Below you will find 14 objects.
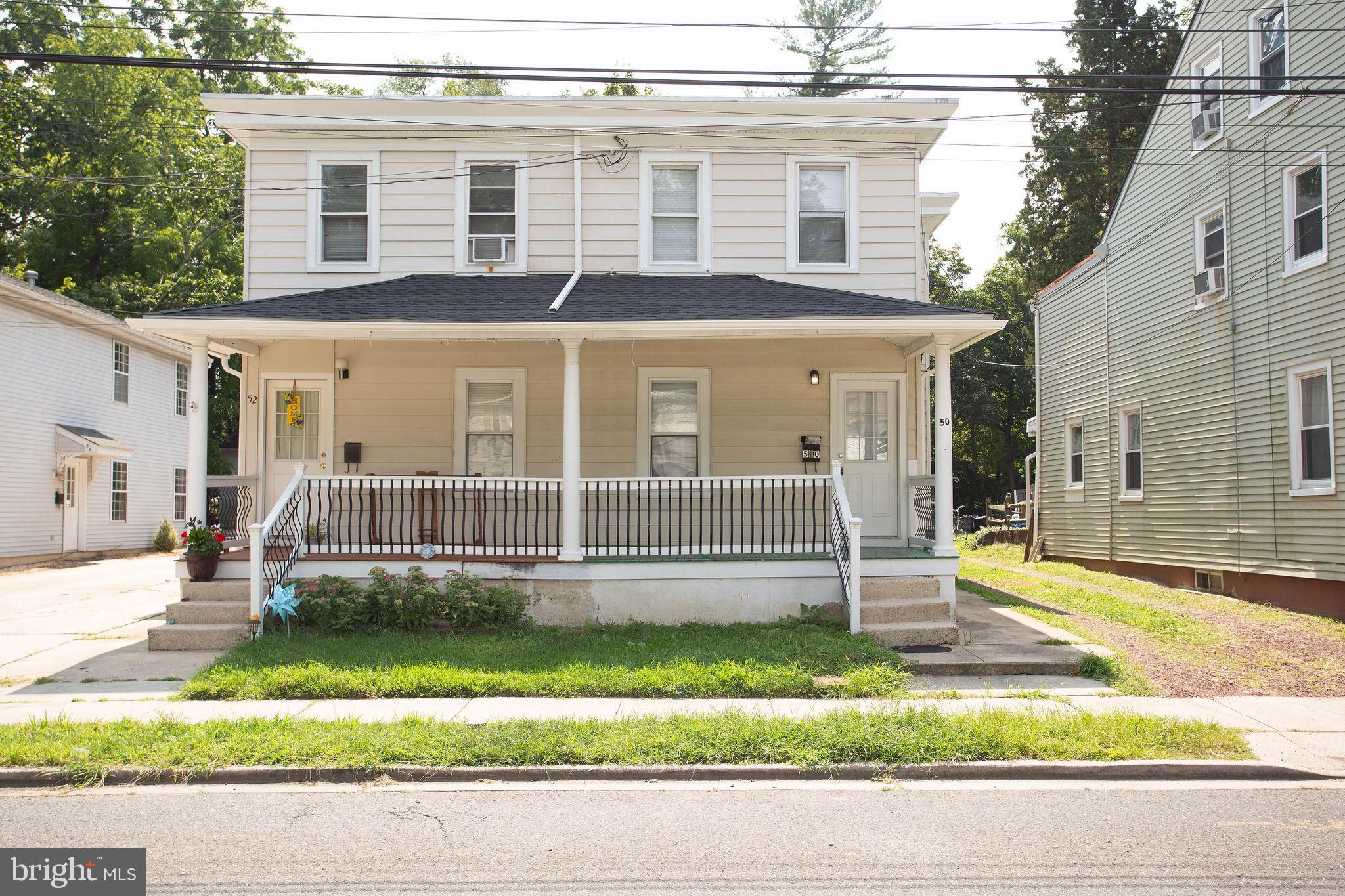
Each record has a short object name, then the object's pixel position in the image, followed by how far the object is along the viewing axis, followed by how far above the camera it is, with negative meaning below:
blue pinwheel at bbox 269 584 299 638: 9.75 -1.24
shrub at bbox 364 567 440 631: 10.02 -1.28
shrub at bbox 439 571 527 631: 10.05 -1.30
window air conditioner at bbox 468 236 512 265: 13.07 +3.10
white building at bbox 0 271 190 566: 20.81 +1.24
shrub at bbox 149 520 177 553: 26.61 -1.63
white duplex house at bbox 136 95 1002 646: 12.46 +2.49
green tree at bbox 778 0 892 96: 31.91 +14.68
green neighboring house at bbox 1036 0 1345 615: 12.57 +2.25
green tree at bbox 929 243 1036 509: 41.88 +4.19
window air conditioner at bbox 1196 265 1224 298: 14.67 +3.04
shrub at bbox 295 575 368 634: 9.94 -1.30
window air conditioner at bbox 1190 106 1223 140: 14.99 +5.61
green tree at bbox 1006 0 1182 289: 27.72 +10.19
